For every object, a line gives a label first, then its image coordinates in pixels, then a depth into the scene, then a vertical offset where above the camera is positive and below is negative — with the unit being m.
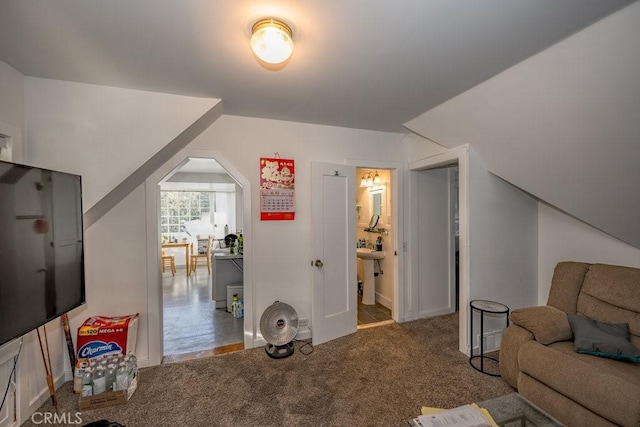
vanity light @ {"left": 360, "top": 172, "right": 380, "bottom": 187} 4.36 +0.53
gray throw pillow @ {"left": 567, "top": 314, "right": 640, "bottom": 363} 1.68 -0.87
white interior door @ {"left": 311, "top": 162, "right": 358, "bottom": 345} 2.87 -0.46
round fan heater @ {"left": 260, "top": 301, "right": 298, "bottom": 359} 2.63 -1.19
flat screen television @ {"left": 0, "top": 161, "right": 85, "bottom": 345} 1.29 -0.18
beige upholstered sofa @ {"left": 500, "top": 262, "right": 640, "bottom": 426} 1.48 -0.96
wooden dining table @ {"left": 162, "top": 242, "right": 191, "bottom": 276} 6.34 -0.78
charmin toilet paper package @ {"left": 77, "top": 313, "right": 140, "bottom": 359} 2.16 -1.02
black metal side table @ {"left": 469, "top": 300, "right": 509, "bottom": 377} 2.38 -0.94
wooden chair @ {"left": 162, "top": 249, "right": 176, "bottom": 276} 6.26 -1.22
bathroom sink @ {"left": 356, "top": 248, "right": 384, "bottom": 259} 3.95 -0.65
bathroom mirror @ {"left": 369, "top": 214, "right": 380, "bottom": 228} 4.26 -0.14
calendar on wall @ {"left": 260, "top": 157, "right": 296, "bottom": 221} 2.86 +0.25
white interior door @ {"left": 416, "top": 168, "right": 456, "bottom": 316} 3.54 -0.44
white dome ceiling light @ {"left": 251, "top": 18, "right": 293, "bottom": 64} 1.38 +0.91
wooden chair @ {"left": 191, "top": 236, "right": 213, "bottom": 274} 6.60 -1.06
